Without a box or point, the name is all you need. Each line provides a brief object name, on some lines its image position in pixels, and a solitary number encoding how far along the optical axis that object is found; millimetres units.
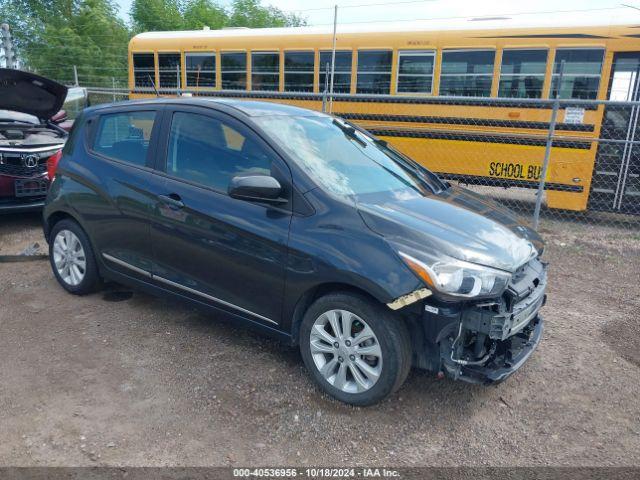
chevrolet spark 2865
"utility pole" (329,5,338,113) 9435
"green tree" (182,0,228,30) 30719
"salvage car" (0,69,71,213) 6191
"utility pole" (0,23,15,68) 13297
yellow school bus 7977
